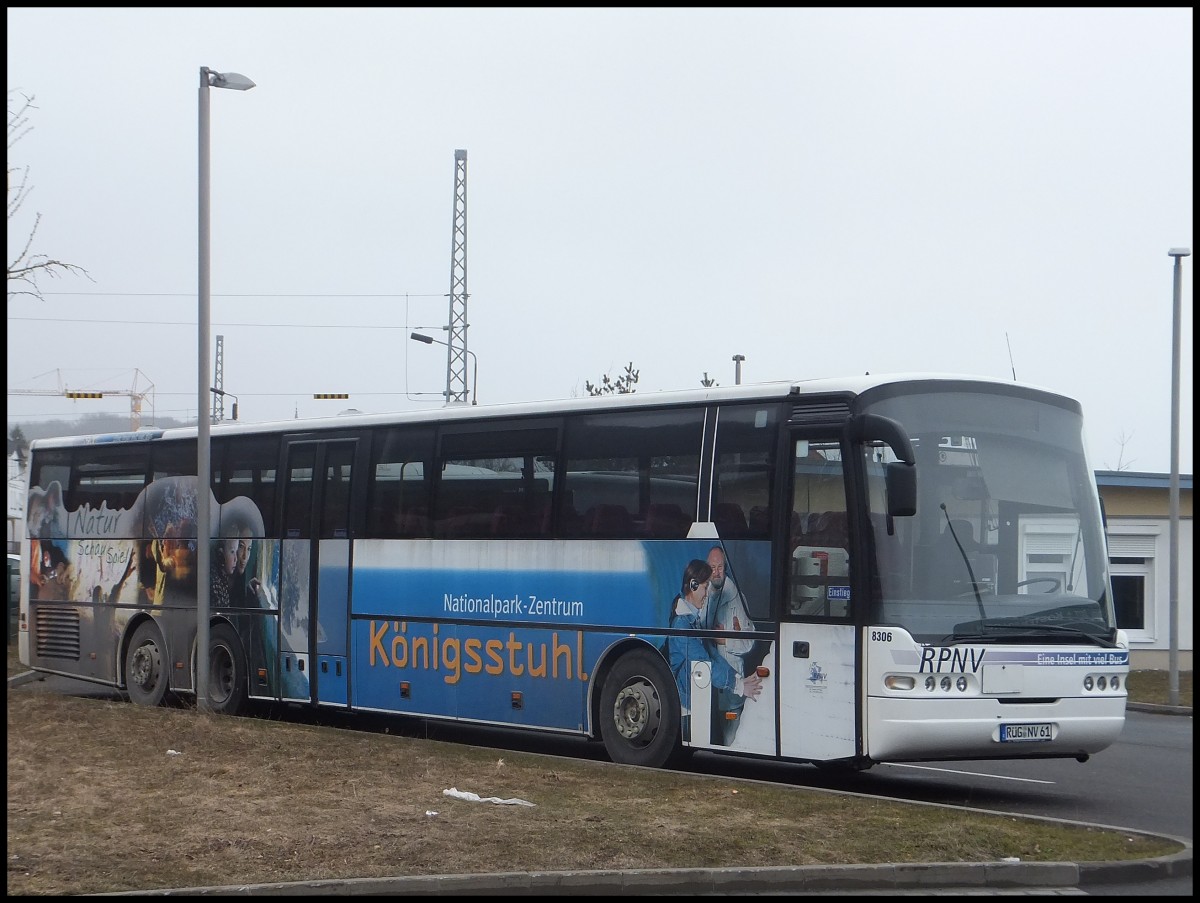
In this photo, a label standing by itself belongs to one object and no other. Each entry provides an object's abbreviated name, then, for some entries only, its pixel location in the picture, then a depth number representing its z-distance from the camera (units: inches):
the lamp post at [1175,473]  1009.5
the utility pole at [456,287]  1672.0
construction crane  2339.4
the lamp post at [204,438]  738.8
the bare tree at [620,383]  1948.6
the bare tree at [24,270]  581.9
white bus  490.9
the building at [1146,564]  1379.2
